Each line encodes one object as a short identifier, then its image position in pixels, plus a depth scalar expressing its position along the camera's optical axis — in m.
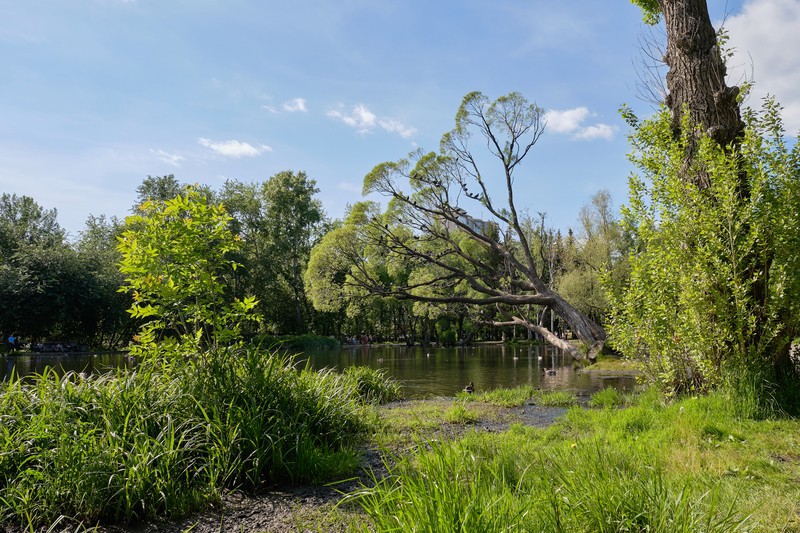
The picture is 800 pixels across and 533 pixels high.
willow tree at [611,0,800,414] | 6.53
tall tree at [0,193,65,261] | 46.00
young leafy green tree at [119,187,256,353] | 5.34
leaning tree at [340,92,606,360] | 20.80
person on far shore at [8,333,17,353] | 36.75
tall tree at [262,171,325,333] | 53.16
